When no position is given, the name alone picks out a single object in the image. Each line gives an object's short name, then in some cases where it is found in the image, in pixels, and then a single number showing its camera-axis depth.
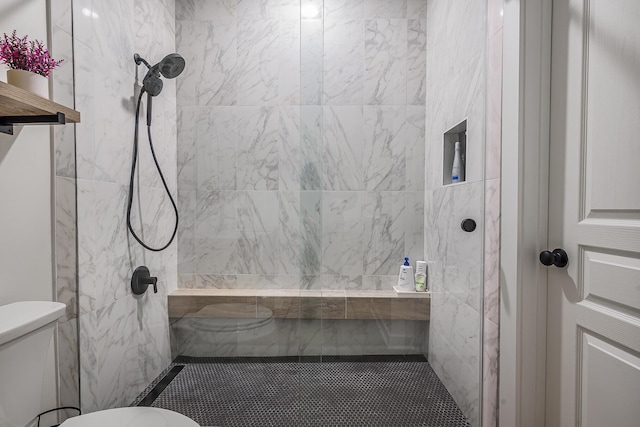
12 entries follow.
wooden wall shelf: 0.80
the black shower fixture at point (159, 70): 1.35
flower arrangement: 0.88
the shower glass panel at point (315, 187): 1.37
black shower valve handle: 1.40
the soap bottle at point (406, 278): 1.46
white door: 0.82
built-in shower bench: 1.39
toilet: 0.86
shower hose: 1.40
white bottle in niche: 1.46
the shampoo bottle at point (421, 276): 1.47
